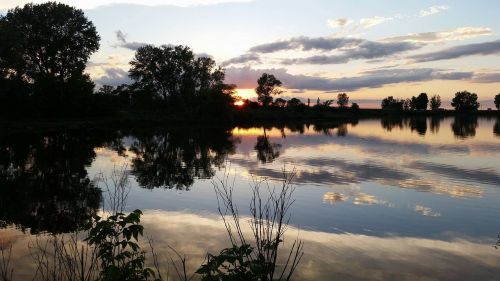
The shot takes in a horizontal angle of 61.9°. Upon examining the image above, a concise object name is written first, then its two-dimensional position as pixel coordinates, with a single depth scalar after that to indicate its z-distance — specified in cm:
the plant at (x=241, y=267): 562
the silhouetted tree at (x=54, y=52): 7844
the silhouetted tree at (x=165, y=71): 12650
